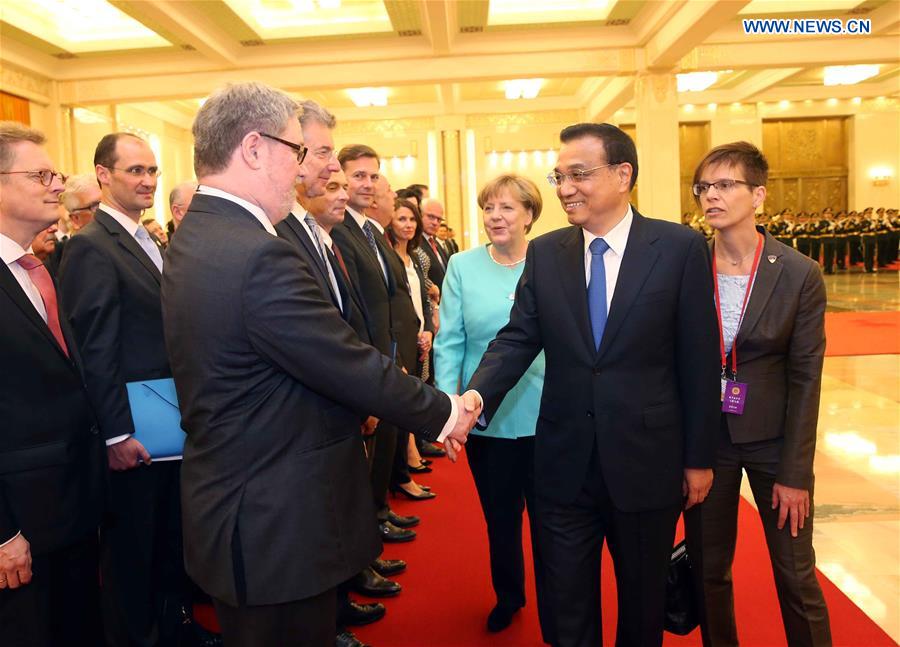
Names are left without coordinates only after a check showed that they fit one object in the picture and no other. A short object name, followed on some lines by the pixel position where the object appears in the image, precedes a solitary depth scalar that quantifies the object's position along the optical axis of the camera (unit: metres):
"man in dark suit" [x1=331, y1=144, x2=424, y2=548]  3.16
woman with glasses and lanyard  2.18
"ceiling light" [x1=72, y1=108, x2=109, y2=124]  13.56
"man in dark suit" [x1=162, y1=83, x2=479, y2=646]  1.49
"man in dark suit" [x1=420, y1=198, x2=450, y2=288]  6.10
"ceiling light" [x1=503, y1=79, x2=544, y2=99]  17.14
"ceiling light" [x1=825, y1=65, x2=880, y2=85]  19.75
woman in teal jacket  2.79
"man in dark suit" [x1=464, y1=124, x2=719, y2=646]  2.00
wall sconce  23.17
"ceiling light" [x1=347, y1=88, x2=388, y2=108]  17.39
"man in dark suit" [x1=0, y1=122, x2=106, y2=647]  1.81
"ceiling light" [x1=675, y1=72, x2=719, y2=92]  18.84
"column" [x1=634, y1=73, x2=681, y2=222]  12.70
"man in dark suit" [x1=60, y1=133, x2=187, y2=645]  2.38
